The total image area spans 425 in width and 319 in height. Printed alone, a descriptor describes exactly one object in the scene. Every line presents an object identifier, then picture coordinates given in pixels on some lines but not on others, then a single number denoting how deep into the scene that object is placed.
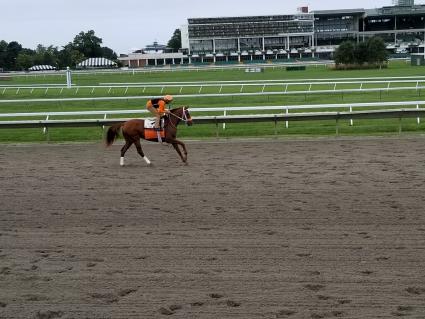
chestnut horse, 12.12
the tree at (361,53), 62.31
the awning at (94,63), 99.31
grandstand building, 113.75
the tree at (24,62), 105.38
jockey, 11.83
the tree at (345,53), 61.41
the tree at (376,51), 62.16
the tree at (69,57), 107.25
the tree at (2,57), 110.56
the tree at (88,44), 121.70
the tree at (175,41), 138.26
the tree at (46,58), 107.62
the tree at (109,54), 121.21
